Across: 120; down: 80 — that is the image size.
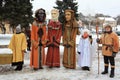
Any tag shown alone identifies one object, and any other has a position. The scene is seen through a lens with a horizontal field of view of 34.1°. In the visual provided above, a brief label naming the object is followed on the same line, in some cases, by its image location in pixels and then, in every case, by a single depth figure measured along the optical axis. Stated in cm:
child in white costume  636
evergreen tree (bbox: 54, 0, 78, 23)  2257
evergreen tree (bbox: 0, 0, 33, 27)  1634
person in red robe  630
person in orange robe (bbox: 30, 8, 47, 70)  620
